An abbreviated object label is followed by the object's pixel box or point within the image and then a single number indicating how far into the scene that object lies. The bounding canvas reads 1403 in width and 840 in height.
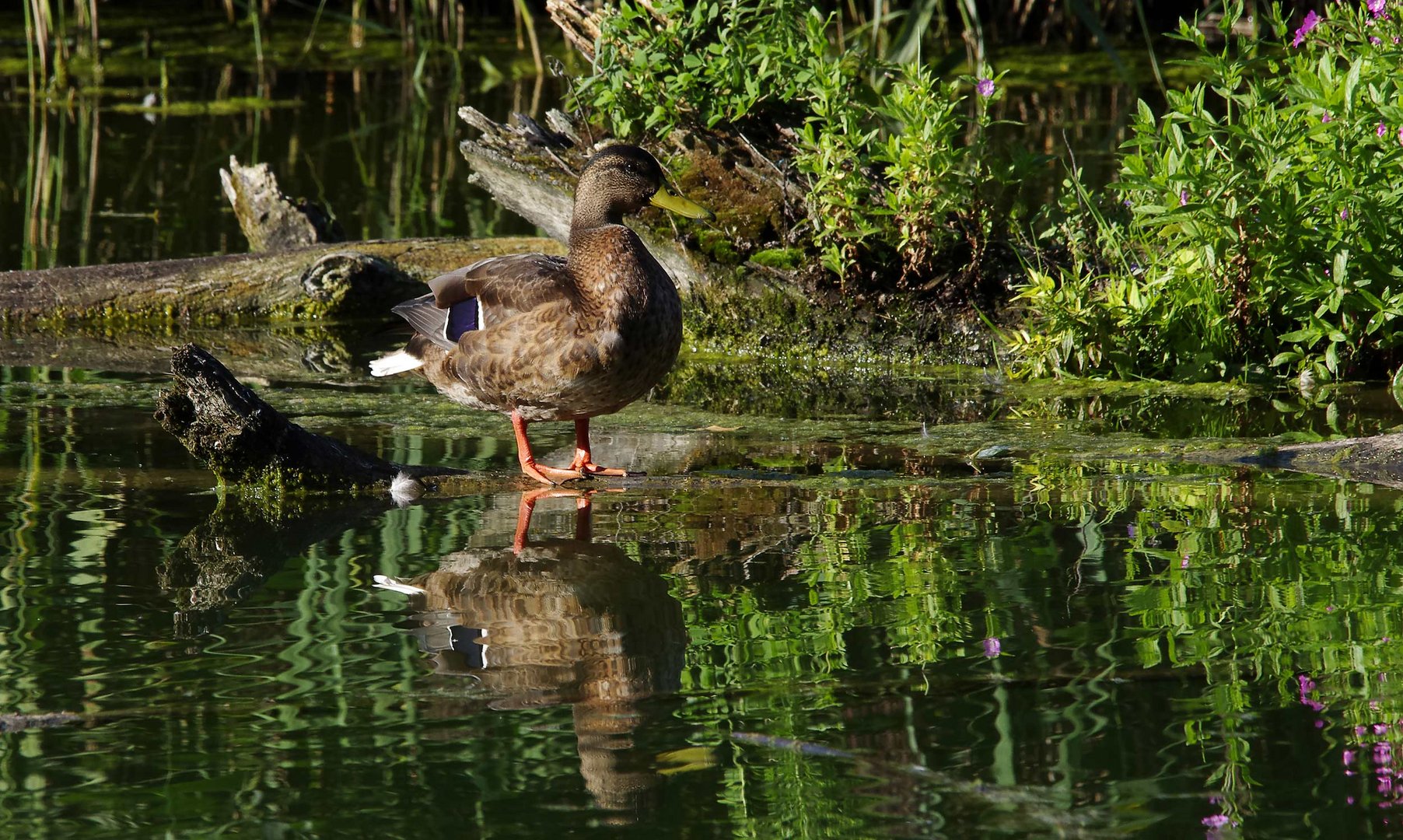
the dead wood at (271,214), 16.80
